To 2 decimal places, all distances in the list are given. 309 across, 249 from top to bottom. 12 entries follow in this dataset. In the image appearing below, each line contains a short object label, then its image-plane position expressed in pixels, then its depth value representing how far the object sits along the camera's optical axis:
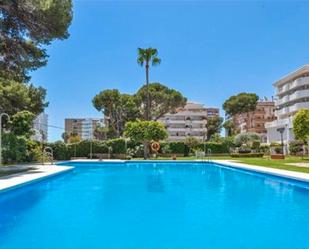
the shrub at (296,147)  21.55
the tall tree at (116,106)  30.37
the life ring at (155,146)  21.24
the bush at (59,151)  20.47
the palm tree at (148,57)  23.73
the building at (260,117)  45.04
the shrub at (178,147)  23.51
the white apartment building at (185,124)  49.00
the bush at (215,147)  23.98
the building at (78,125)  90.21
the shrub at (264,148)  24.76
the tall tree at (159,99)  31.01
